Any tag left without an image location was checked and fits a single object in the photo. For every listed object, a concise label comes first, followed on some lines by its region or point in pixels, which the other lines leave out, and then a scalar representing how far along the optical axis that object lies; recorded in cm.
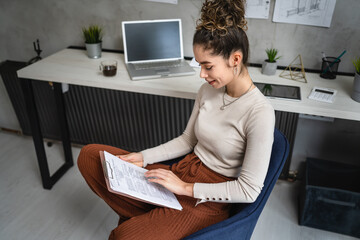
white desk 137
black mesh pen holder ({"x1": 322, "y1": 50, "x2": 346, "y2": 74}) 159
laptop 180
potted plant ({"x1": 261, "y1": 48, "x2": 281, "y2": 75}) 168
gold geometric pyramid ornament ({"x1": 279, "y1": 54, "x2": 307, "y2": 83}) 165
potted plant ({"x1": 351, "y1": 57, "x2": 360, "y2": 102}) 139
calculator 141
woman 99
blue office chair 91
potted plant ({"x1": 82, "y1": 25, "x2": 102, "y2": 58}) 191
